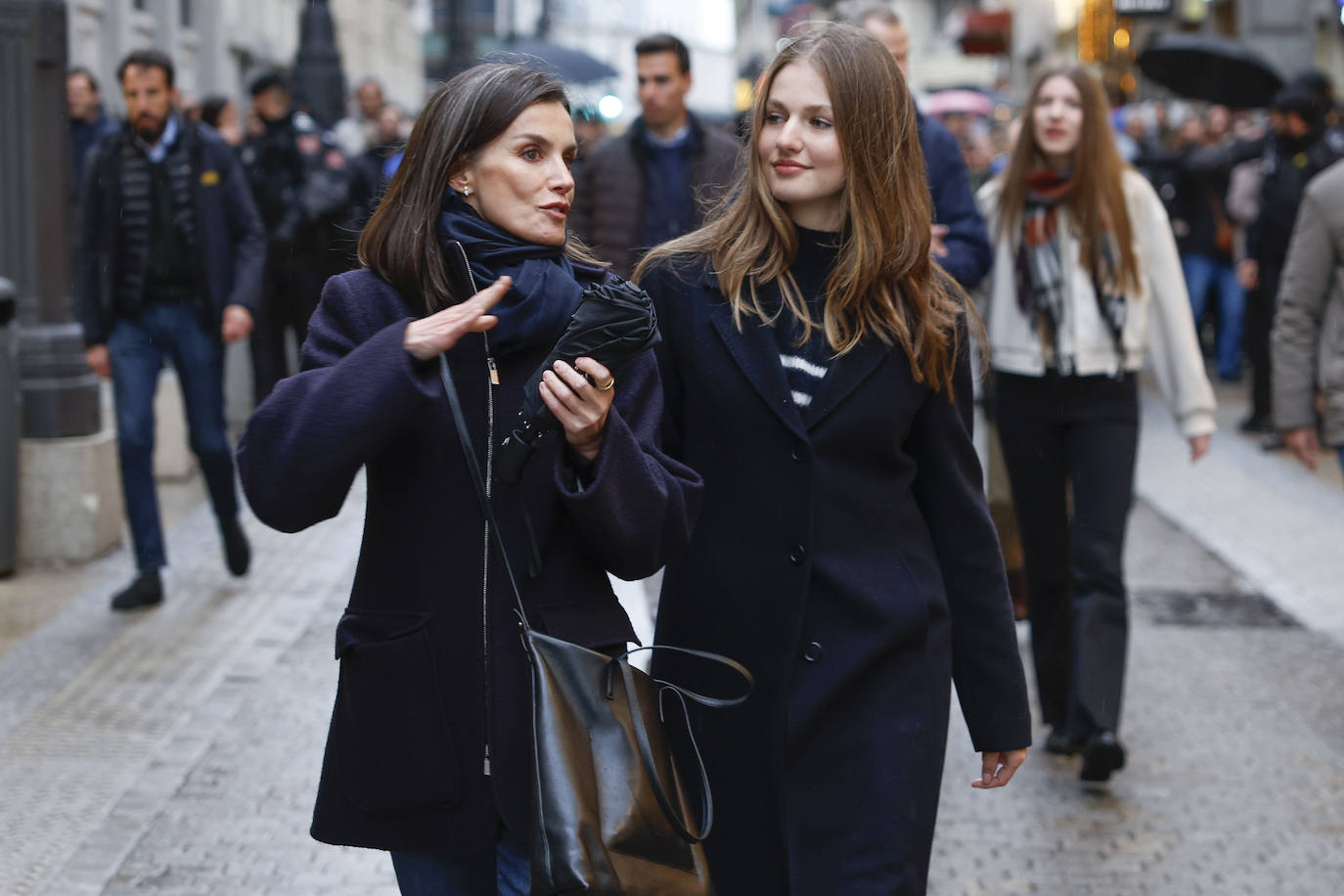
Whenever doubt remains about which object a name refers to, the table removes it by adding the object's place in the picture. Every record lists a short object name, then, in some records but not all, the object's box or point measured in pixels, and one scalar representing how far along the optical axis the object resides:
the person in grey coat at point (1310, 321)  5.44
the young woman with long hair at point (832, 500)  2.96
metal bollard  7.48
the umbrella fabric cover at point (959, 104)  22.75
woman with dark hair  2.50
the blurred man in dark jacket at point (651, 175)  6.99
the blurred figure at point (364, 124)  13.74
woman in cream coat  5.18
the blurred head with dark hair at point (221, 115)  12.38
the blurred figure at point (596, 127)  10.82
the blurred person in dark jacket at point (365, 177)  11.44
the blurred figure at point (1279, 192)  11.59
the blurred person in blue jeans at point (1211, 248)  14.47
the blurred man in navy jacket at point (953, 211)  5.52
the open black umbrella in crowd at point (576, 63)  20.53
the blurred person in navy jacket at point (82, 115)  11.80
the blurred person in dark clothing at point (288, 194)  11.02
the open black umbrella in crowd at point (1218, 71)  15.59
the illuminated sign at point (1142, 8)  19.72
